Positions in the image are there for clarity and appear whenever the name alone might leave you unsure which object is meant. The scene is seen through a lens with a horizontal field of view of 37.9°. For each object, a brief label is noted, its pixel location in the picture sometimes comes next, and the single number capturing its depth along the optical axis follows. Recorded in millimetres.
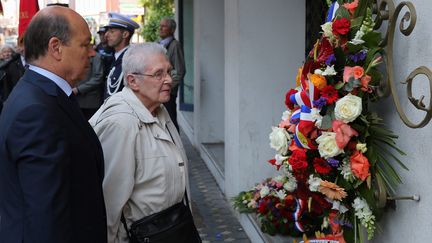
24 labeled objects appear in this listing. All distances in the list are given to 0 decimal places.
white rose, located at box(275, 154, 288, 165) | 3395
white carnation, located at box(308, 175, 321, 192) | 3111
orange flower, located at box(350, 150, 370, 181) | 2857
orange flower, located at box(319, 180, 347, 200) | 2967
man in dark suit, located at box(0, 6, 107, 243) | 2189
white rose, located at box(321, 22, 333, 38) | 3010
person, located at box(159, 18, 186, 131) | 8281
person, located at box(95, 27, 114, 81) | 7070
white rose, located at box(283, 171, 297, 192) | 3939
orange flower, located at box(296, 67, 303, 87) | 3326
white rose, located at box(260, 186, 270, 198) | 5098
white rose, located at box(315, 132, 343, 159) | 2881
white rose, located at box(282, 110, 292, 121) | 3482
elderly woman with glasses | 2863
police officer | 5789
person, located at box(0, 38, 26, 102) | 7949
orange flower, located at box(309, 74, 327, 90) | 2936
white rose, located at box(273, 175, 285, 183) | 4347
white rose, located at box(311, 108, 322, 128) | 2988
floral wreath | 2854
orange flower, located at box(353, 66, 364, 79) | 2809
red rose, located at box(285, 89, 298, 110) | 3437
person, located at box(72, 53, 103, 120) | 6941
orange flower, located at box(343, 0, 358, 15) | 2949
